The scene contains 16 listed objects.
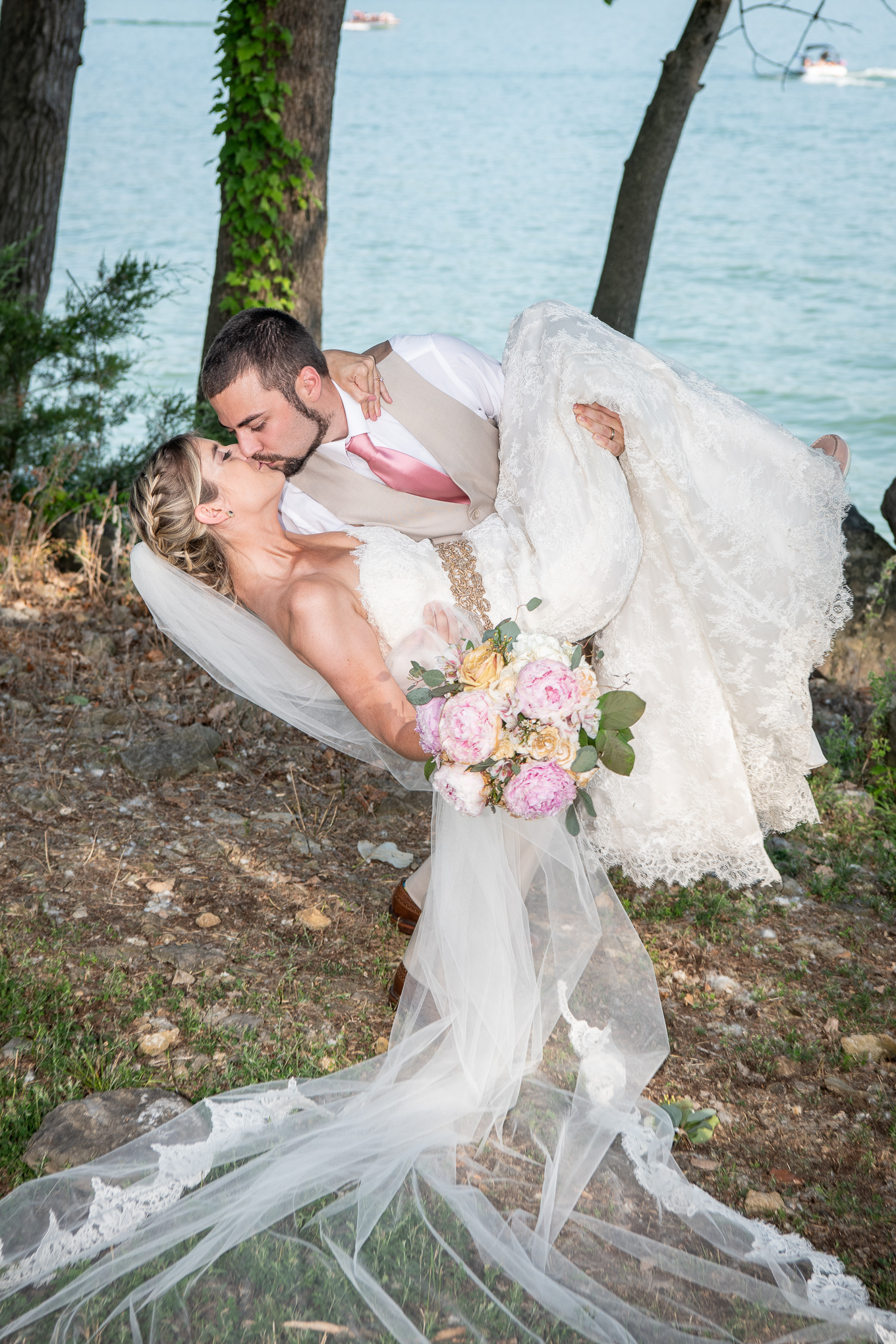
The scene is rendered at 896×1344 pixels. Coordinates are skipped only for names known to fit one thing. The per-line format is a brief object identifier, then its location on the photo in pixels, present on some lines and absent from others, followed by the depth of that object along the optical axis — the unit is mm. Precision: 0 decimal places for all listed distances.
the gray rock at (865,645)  5883
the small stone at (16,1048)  3150
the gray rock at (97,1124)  2785
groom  3498
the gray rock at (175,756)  4766
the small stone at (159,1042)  3232
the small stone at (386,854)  4355
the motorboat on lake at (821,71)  54259
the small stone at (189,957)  3623
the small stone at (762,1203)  2801
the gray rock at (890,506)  6113
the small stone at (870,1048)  3391
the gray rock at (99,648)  5699
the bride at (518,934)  2410
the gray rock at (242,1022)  3348
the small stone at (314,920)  3906
